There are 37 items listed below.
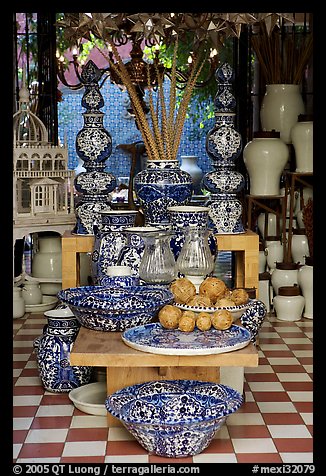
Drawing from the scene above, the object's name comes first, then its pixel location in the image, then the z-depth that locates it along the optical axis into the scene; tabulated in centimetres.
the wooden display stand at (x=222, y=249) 598
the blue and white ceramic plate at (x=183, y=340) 384
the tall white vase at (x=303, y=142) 748
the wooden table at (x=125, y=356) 386
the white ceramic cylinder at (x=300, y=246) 771
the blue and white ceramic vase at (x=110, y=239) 522
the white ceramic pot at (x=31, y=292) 754
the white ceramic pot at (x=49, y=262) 772
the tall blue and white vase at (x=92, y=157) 616
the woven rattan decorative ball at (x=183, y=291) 439
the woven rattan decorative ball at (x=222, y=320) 414
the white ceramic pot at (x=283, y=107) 781
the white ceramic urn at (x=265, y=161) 743
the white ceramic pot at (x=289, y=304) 716
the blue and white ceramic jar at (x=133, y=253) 500
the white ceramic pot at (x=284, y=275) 738
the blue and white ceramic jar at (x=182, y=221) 501
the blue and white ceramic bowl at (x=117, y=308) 425
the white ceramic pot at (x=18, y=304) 724
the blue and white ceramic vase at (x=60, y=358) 507
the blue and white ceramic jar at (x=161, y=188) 548
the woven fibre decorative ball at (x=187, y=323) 411
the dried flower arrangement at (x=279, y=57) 761
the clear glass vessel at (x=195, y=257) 456
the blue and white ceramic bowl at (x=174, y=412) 387
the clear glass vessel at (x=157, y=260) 452
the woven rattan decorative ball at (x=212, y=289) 445
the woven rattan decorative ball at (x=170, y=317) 414
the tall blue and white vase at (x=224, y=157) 631
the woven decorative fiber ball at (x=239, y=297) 454
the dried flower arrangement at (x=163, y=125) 569
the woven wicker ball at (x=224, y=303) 436
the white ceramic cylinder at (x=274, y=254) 773
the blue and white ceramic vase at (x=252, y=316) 496
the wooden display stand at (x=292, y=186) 747
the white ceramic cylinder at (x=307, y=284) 721
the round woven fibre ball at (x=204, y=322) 412
